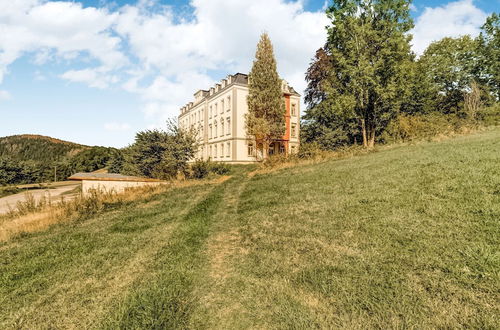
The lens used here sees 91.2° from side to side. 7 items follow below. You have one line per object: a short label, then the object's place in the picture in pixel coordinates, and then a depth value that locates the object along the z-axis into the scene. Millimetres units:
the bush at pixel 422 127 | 18905
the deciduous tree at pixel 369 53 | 20203
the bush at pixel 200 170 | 19016
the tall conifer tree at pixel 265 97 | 27109
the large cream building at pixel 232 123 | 34719
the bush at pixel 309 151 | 18656
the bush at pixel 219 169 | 20544
